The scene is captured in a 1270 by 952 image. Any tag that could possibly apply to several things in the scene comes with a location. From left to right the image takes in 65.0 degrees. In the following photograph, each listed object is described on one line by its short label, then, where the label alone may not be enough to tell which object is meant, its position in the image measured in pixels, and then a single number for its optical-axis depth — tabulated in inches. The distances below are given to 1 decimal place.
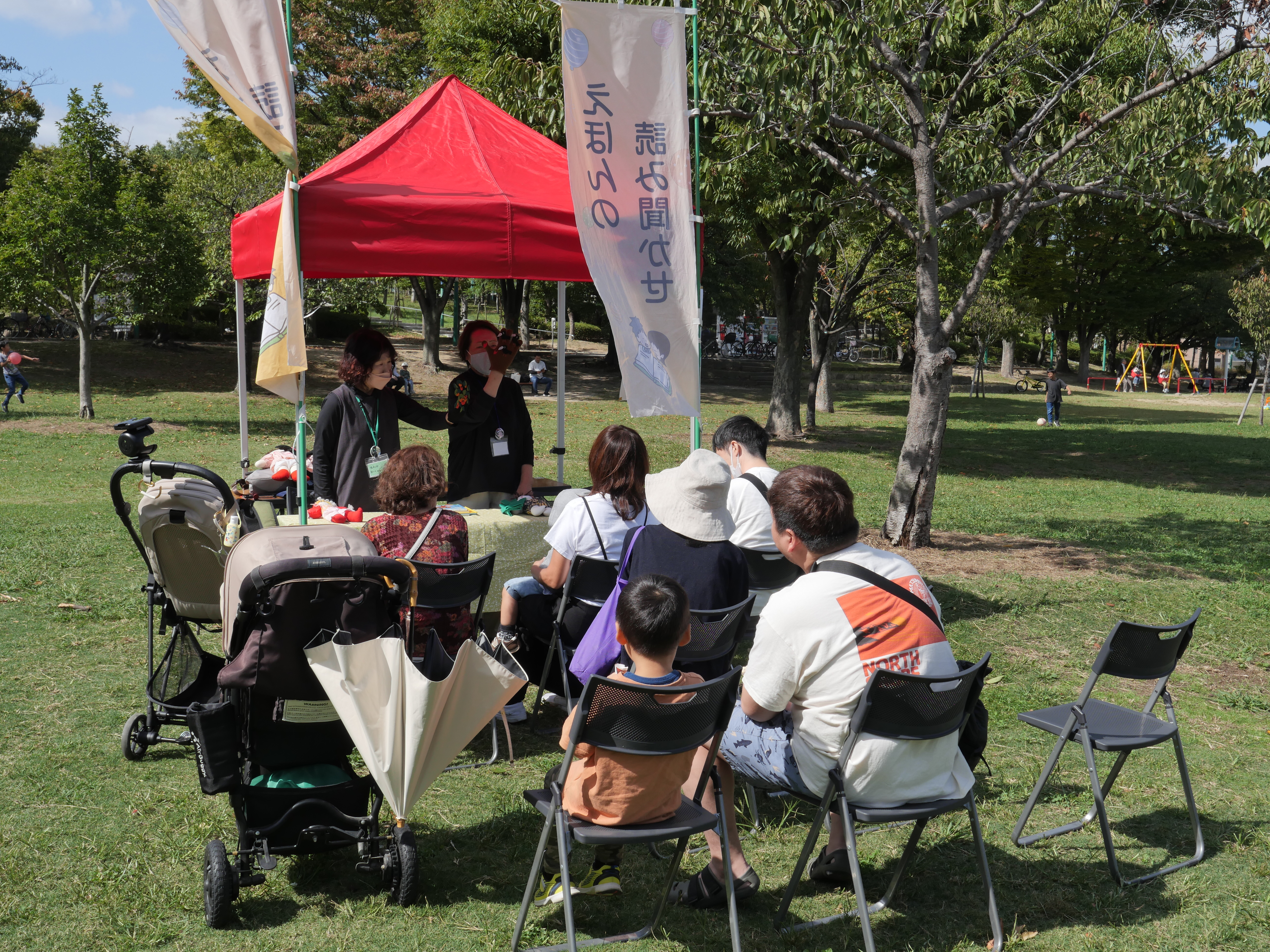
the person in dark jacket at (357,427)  219.8
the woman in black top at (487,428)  229.6
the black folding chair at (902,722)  116.3
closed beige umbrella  119.1
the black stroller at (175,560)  165.8
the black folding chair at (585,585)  176.4
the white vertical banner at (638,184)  205.5
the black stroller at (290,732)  121.8
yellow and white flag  197.2
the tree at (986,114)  305.3
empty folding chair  141.9
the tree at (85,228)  725.3
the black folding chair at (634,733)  113.0
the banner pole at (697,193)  216.8
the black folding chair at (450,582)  159.8
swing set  1738.4
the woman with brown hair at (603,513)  173.9
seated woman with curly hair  161.9
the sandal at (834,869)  137.7
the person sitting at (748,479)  204.5
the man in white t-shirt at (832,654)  120.7
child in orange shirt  117.0
